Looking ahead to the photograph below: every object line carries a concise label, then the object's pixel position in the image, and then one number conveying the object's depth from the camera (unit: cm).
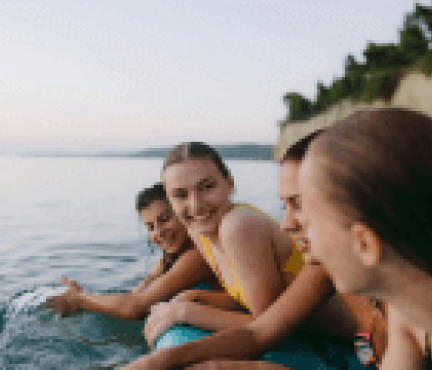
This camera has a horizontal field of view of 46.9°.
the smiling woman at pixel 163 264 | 339
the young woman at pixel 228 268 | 184
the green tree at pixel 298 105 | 4412
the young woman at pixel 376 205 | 98
